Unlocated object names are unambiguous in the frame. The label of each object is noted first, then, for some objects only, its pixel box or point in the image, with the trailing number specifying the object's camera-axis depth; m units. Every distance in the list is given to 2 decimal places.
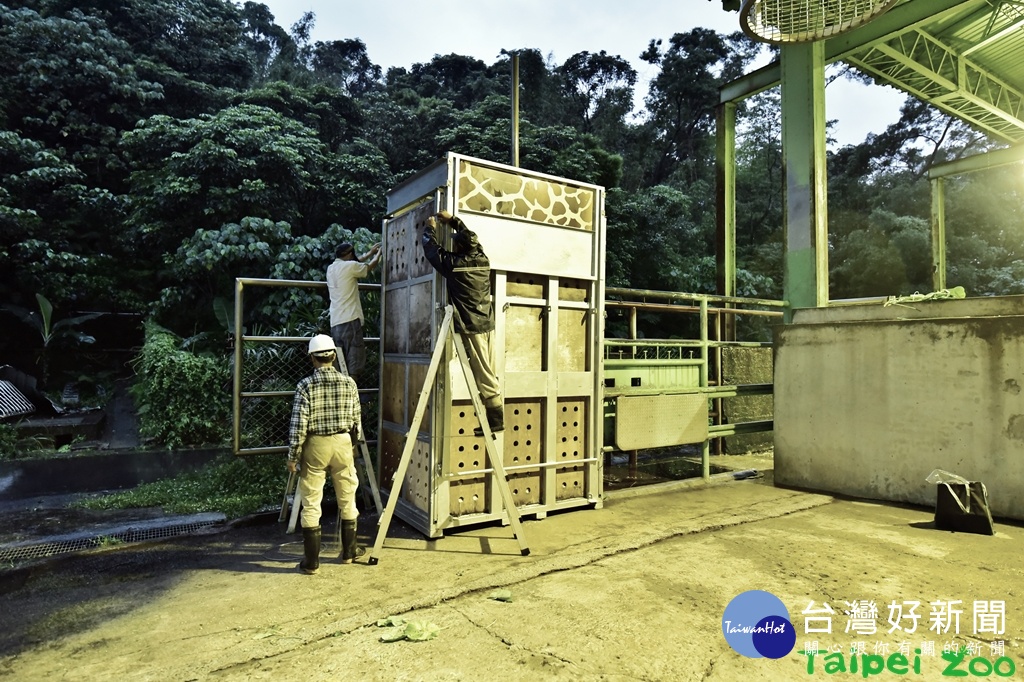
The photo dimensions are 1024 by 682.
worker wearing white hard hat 3.88
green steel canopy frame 7.09
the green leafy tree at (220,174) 13.16
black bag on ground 4.74
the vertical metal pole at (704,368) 6.53
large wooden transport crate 4.63
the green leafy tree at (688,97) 29.69
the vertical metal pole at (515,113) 5.49
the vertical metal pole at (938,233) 11.59
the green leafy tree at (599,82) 30.05
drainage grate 4.06
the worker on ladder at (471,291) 4.31
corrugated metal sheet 9.87
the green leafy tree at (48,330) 12.45
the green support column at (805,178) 7.05
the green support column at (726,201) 9.27
